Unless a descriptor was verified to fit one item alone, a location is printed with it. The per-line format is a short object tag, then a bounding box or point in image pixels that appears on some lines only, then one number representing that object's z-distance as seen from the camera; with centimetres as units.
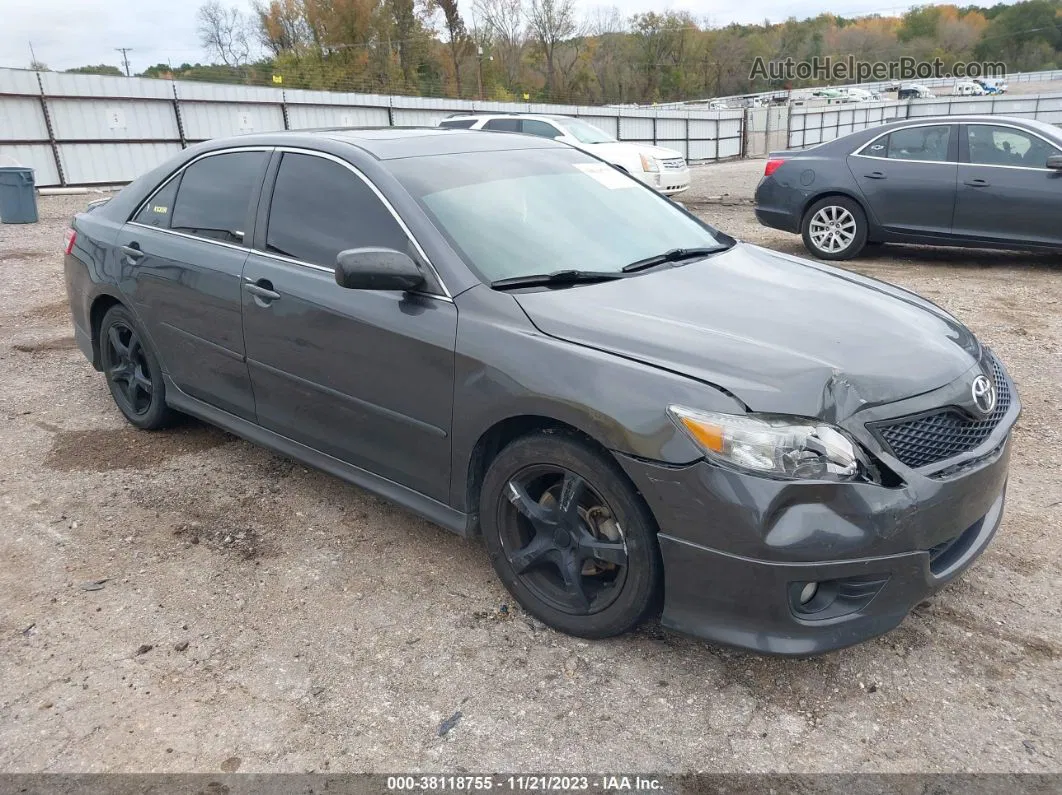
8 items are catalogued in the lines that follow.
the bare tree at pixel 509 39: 6619
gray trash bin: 1284
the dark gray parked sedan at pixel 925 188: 806
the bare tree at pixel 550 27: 6894
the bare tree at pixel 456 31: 5819
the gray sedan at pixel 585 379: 235
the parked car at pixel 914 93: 6034
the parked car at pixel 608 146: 1359
